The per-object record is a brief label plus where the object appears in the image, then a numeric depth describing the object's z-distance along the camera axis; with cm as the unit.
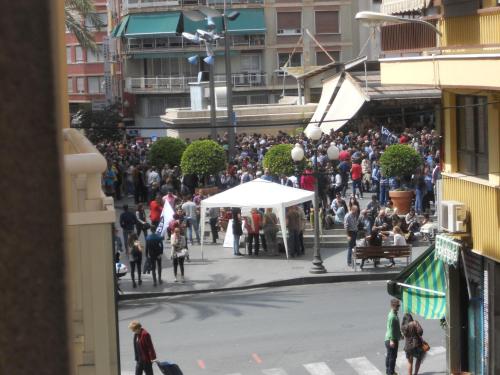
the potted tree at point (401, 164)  3186
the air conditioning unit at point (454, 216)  1573
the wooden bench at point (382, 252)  2508
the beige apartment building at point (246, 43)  6838
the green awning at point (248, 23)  6831
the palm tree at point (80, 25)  3081
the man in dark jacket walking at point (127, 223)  2741
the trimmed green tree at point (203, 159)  3459
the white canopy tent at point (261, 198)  2655
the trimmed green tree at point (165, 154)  3872
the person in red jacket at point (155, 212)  2973
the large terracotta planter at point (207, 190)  3369
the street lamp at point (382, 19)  1541
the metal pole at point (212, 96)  3684
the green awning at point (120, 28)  6906
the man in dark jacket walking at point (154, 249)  2431
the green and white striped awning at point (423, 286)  1669
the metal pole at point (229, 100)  3630
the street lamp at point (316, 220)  2498
